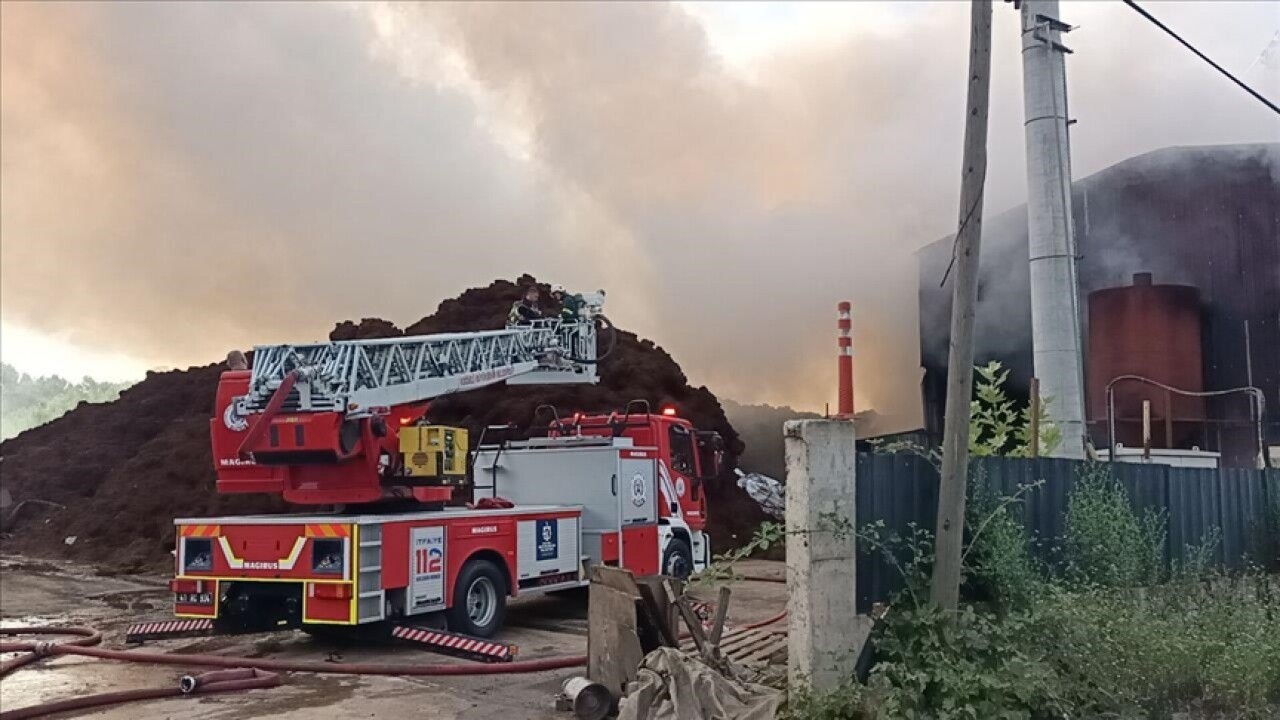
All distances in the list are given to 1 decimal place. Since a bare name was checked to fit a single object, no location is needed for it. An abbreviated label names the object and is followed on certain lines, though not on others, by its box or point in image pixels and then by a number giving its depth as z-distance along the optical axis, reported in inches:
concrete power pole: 430.6
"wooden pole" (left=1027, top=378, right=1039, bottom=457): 335.0
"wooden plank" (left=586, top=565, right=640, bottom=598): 272.1
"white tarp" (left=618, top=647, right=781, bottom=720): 223.0
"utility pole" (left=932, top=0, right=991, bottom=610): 234.5
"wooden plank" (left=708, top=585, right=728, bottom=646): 256.0
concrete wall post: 226.5
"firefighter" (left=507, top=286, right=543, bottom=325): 495.2
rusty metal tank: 687.1
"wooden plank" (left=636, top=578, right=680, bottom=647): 268.8
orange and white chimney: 333.1
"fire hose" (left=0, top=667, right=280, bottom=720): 278.9
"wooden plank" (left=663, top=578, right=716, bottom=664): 248.4
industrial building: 693.3
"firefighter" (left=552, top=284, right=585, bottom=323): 506.3
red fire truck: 358.9
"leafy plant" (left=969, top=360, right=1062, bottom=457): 375.9
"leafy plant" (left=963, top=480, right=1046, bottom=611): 246.1
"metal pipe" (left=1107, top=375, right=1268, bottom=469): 432.1
